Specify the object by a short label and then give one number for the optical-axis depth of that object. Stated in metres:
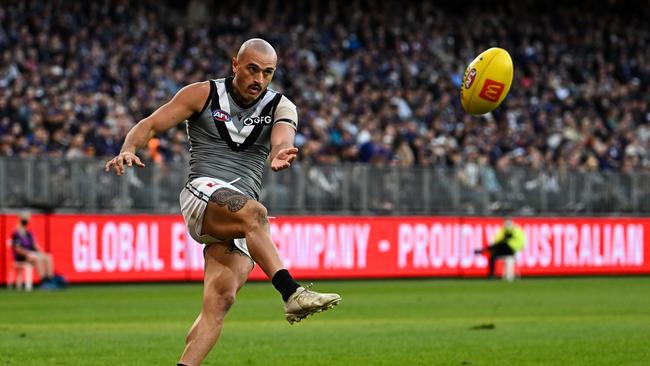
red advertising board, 28.16
